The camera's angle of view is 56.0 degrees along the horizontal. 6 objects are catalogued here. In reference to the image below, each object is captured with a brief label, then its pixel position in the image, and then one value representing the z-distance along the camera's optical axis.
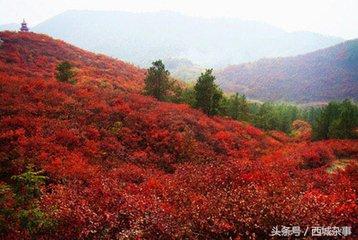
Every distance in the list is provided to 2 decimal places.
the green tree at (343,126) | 37.53
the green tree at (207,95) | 32.56
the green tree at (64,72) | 31.41
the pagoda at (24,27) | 63.01
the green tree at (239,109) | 45.31
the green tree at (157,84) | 33.97
